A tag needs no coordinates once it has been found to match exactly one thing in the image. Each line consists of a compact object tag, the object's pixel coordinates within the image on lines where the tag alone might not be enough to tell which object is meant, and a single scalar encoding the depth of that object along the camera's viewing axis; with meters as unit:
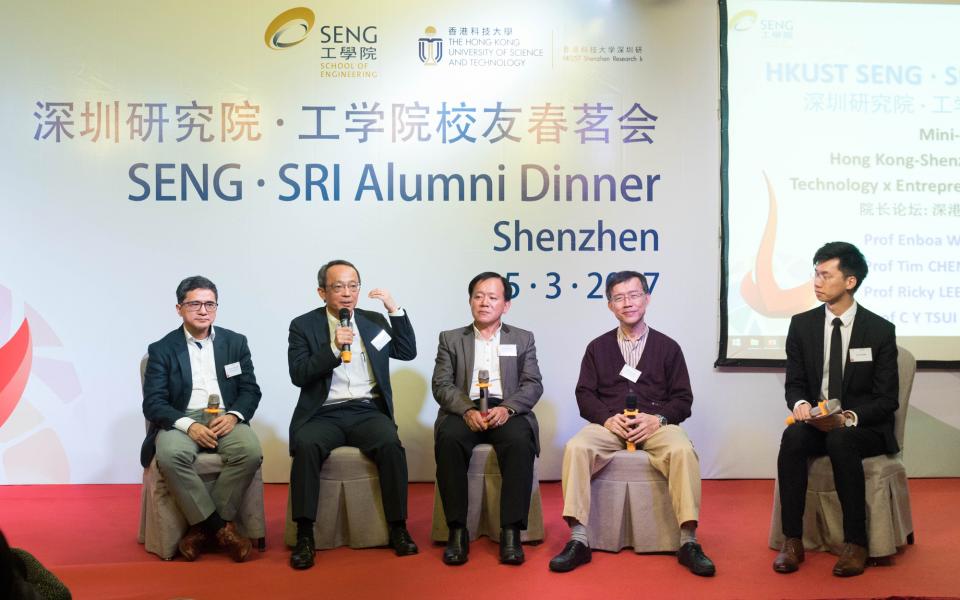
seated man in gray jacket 3.56
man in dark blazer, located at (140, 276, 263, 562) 3.56
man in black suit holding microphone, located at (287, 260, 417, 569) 3.65
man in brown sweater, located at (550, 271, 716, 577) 3.48
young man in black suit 3.40
